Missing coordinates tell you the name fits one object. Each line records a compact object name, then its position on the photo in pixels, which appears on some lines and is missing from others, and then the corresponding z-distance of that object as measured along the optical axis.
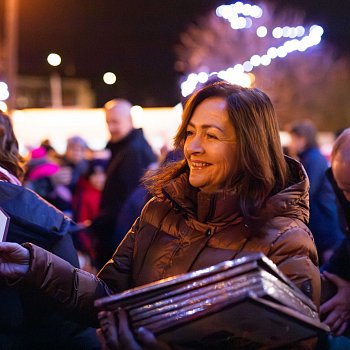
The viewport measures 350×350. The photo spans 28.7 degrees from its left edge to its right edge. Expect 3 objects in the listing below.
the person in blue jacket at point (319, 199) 5.86
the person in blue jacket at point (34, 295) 3.02
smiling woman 2.44
